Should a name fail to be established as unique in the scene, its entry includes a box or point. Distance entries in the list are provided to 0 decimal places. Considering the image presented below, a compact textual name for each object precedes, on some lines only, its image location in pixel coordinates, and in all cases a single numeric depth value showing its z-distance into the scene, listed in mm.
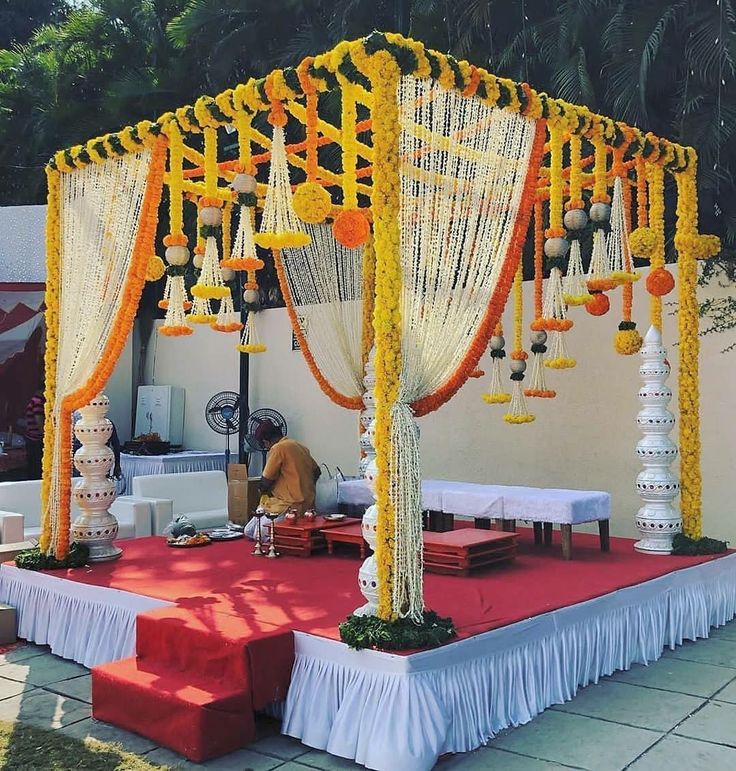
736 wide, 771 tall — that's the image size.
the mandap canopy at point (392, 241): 4293
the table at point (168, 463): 10953
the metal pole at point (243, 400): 11045
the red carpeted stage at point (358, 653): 3990
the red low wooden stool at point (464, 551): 5691
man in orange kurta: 7074
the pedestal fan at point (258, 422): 10830
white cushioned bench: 6289
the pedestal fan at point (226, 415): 11328
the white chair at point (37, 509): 7695
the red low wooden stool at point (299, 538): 6543
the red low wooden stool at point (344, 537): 6422
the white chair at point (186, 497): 8086
